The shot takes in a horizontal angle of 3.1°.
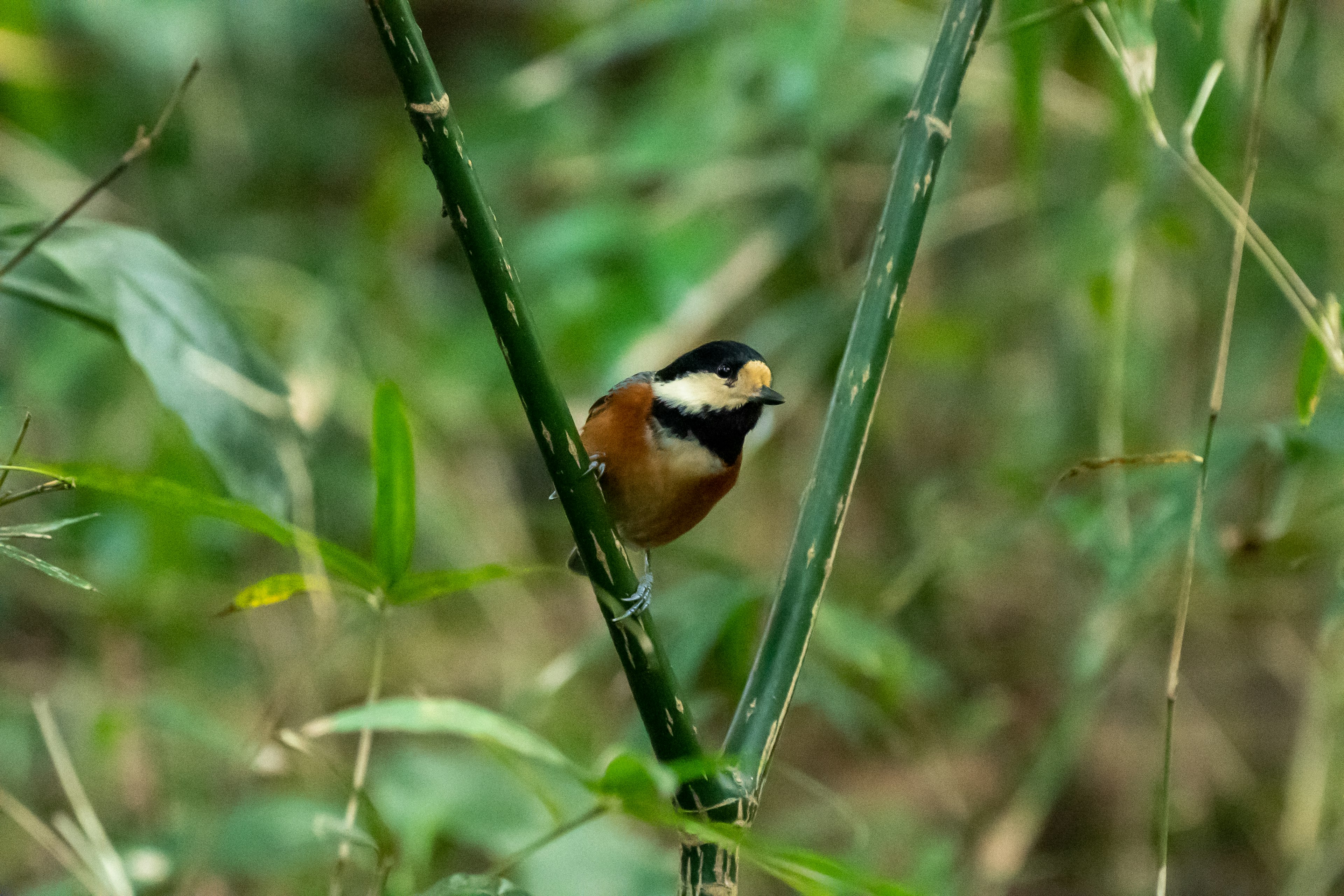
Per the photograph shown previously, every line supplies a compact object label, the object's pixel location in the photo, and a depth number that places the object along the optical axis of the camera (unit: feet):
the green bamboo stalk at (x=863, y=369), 18.23
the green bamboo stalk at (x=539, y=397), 17.95
